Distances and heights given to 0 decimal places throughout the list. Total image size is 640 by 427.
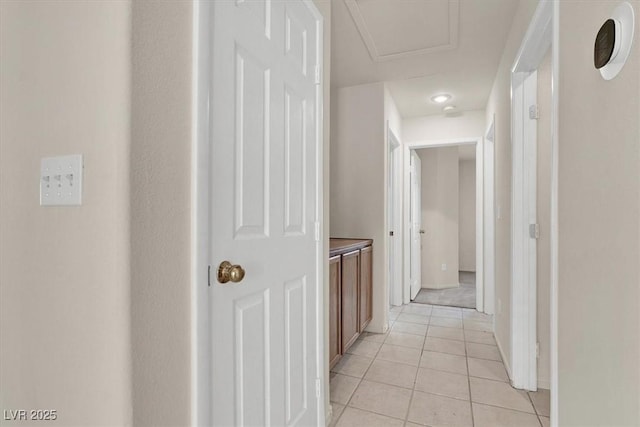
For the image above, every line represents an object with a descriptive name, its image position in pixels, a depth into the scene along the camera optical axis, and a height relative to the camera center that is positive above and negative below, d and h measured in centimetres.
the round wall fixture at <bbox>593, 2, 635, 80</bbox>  83 +46
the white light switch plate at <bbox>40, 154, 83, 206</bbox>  72 +7
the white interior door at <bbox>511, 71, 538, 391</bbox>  215 -17
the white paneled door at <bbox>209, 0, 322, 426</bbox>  96 +0
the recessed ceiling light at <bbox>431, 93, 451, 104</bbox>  357 +126
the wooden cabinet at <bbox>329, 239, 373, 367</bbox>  223 -62
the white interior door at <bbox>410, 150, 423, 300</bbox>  459 -18
